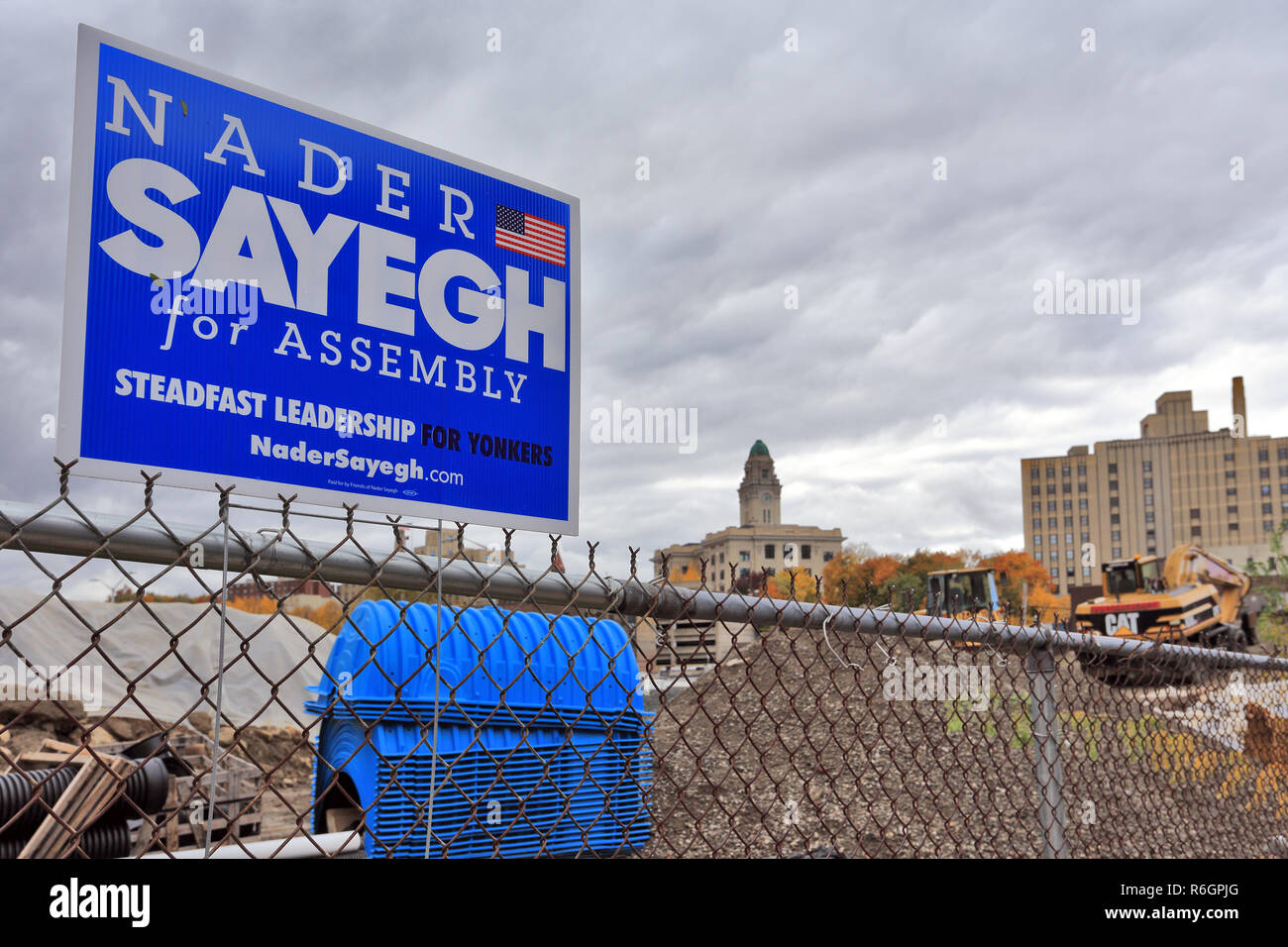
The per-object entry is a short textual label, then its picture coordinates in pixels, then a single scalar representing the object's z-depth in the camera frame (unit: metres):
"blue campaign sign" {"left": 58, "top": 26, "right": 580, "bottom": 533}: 1.68
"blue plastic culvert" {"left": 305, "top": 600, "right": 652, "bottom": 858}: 6.09
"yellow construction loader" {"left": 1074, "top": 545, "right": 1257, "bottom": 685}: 20.56
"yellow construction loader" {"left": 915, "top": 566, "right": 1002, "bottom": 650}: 23.12
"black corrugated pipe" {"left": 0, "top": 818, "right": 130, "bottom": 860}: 6.95
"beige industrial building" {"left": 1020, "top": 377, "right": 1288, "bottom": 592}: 110.44
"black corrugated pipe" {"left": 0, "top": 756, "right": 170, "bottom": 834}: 6.25
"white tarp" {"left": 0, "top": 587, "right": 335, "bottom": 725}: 14.12
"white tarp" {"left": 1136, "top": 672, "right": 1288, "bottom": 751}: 5.45
